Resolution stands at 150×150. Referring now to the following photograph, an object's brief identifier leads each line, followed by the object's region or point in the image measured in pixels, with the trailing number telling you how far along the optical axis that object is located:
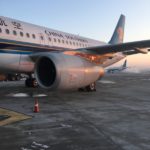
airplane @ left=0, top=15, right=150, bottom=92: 10.88
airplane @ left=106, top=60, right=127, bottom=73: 77.19
